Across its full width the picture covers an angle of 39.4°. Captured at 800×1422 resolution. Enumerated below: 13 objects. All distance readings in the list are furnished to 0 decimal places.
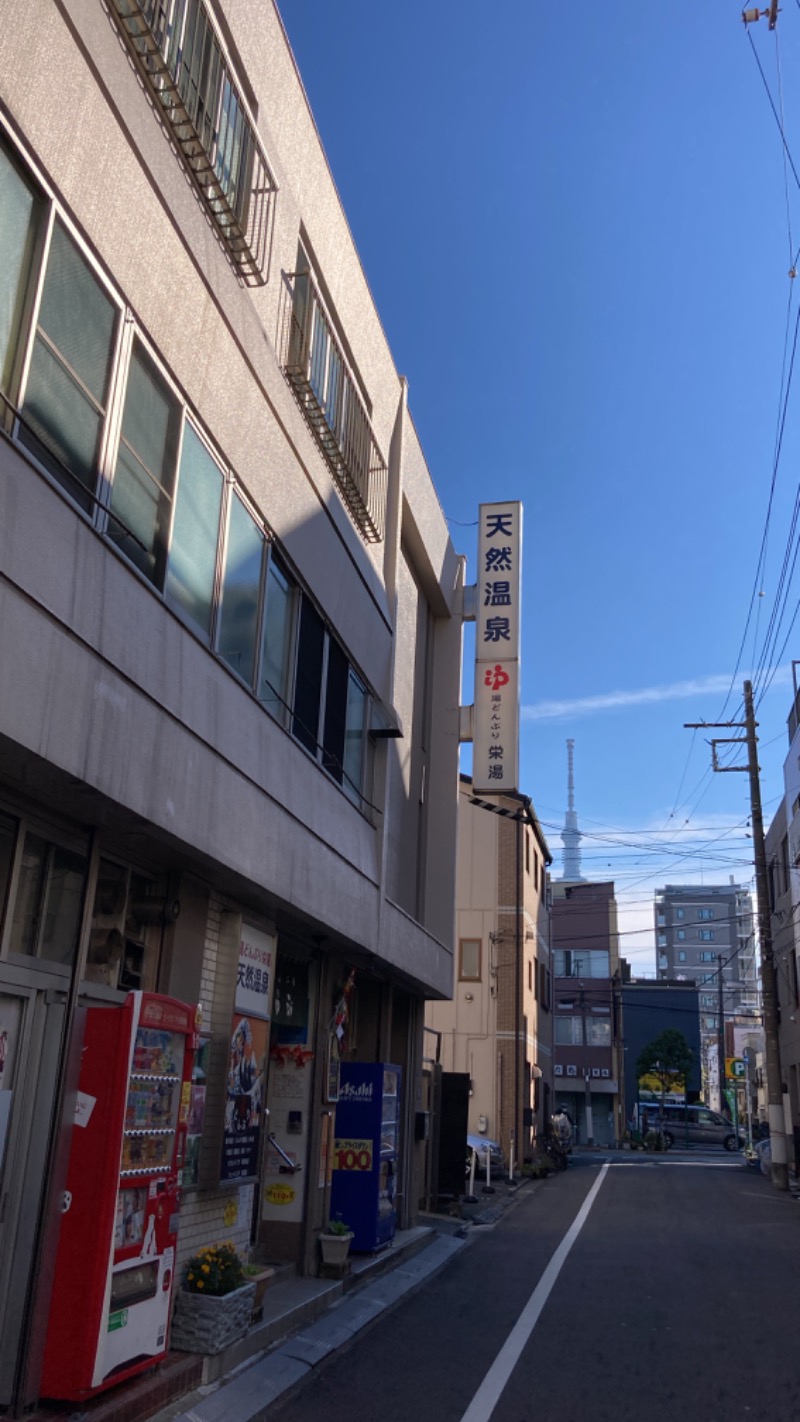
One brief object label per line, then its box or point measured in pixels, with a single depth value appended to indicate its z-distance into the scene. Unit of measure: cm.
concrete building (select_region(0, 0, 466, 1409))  572
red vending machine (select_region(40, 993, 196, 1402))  578
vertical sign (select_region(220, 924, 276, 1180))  860
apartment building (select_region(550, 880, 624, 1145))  5728
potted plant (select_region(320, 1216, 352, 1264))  1048
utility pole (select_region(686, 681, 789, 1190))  2541
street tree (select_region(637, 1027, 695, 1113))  5612
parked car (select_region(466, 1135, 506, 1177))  2411
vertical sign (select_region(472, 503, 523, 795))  1628
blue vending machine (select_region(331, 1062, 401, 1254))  1180
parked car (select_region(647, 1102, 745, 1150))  4800
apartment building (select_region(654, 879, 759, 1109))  11675
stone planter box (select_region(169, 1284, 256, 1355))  709
